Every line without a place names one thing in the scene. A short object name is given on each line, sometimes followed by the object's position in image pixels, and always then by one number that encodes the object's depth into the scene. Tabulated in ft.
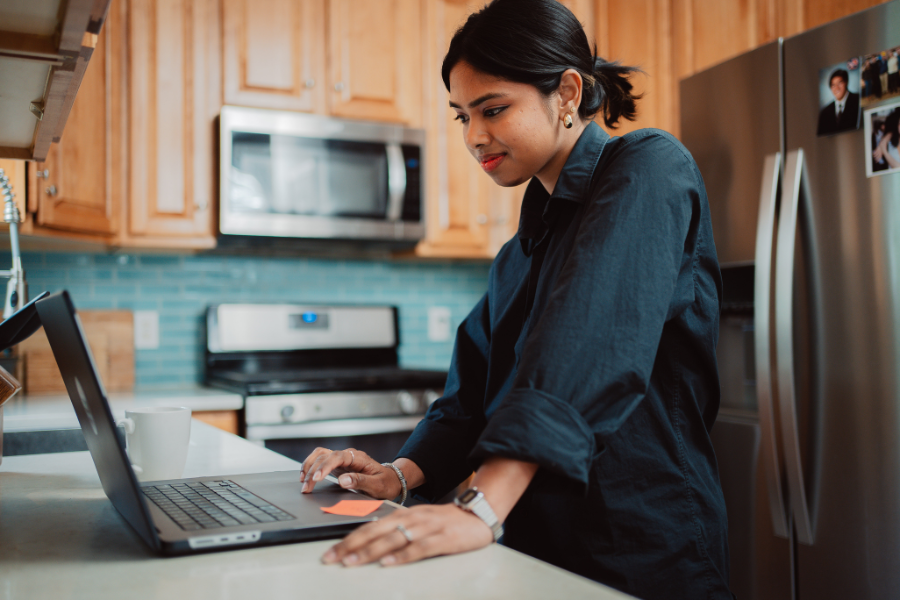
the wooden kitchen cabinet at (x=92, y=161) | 6.98
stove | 7.41
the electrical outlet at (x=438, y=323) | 10.41
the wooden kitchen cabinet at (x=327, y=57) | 8.45
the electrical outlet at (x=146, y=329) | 8.79
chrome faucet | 6.29
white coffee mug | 2.95
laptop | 1.94
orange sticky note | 2.33
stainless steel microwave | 8.18
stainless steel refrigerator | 5.30
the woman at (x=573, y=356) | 2.17
